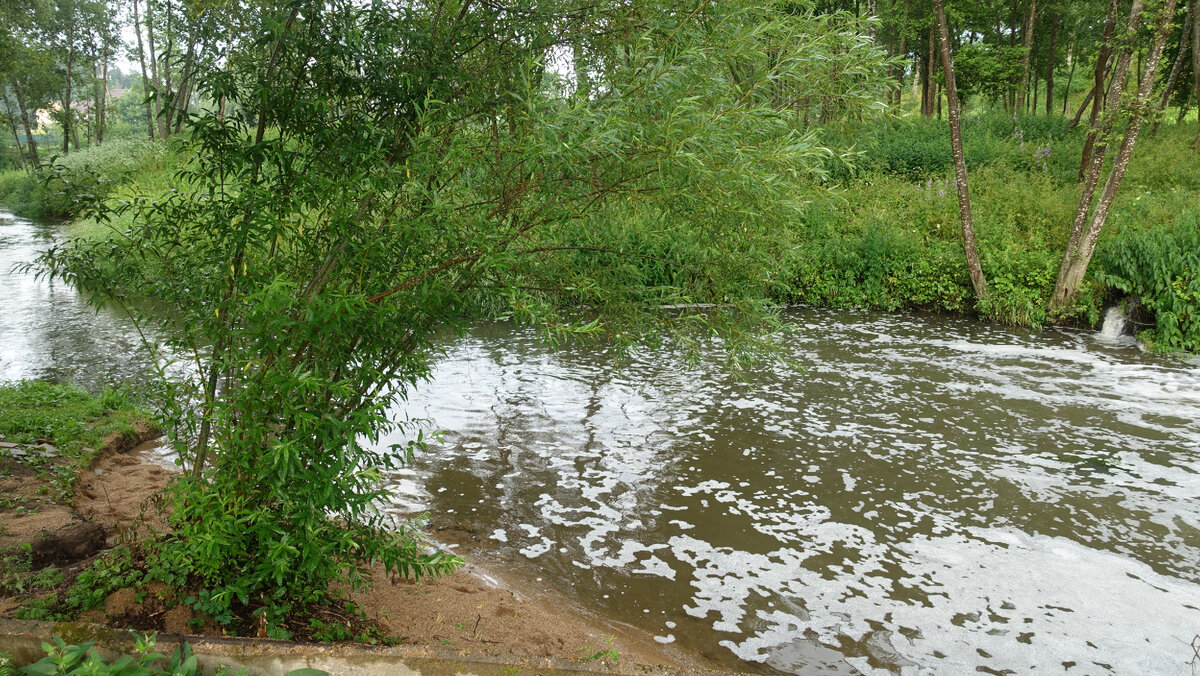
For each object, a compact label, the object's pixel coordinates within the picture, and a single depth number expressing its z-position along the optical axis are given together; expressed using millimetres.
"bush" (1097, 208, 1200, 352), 11938
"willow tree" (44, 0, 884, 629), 3547
